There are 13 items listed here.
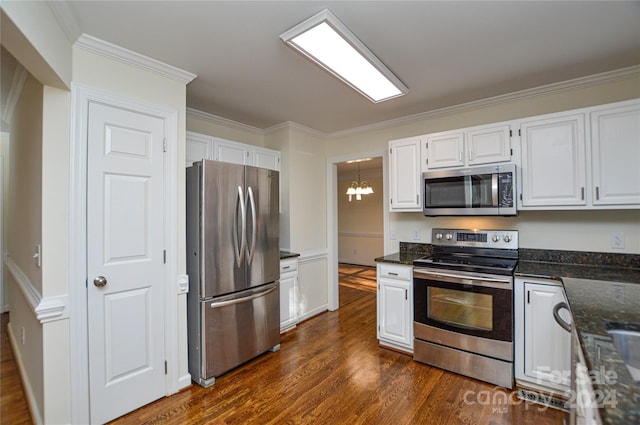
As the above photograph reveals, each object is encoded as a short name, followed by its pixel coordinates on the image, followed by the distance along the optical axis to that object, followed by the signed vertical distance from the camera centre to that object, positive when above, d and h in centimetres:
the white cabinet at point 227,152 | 284 +71
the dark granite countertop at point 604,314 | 69 -45
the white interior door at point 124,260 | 187 -31
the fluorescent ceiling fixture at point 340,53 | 168 +109
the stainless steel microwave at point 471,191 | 244 +21
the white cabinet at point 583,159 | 205 +42
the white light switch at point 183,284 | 227 -54
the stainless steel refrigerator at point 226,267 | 233 -45
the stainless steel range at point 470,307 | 223 -79
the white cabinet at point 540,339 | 203 -92
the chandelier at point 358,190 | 595 +51
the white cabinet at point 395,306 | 275 -91
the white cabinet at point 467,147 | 253 +63
